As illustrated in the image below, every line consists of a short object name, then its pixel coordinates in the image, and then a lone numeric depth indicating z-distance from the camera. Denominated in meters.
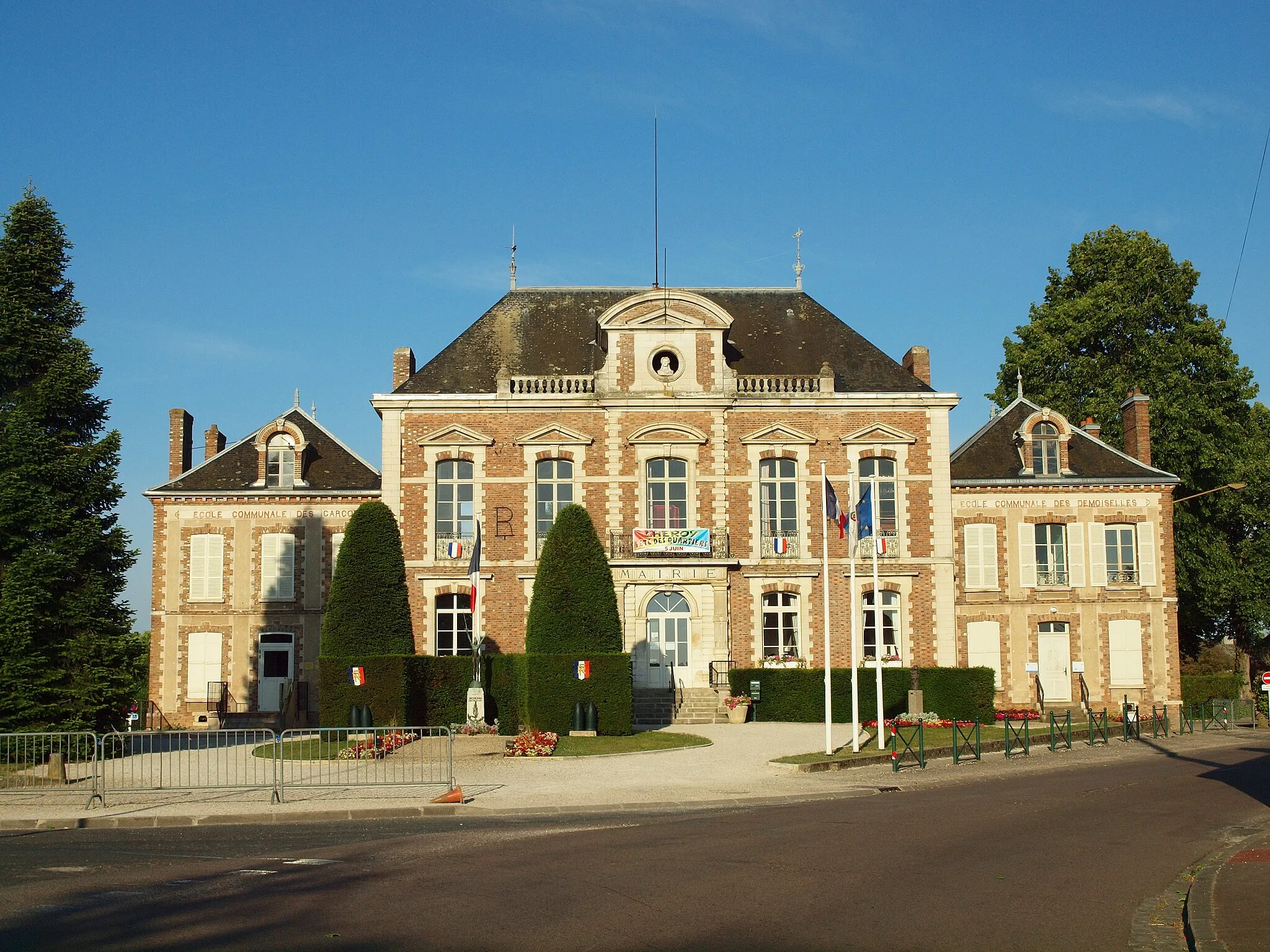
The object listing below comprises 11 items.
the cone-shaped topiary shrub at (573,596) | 27.08
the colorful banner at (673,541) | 33.00
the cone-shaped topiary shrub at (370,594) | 27.56
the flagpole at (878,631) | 23.02
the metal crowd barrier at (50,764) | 18.78
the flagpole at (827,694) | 22.23
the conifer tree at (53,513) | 22.61
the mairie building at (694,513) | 33.38
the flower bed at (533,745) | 23.33
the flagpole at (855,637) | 22.28
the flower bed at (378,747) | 21.20
